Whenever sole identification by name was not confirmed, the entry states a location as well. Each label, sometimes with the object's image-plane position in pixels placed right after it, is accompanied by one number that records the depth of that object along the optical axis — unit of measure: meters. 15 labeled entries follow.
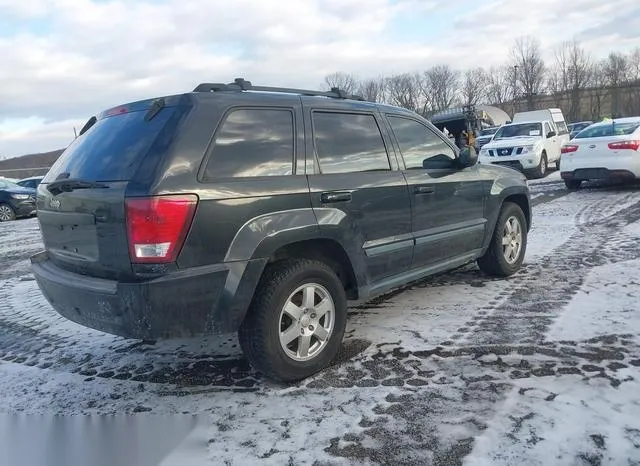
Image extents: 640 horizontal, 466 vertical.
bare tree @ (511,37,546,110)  69.56
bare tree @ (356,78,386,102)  84.38
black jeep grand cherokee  2.98
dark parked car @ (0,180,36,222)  16.77
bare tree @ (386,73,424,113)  87.45
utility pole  70.94
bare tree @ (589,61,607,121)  69.81
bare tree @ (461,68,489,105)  83.62
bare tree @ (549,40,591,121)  68.50
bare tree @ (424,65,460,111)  87.50
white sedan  11.23
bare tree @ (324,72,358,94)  80.16
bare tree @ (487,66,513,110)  74.69
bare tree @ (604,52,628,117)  70.94
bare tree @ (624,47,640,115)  70.94
